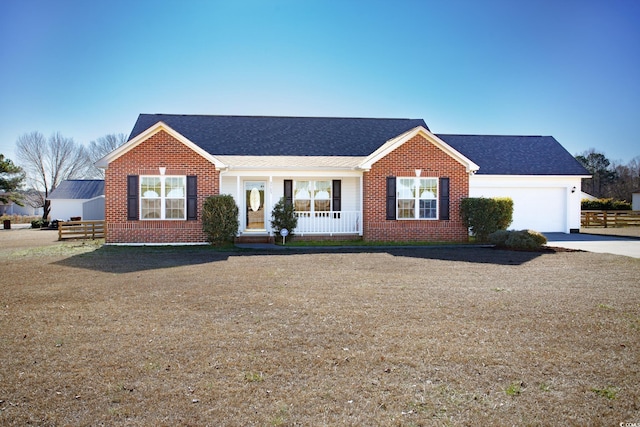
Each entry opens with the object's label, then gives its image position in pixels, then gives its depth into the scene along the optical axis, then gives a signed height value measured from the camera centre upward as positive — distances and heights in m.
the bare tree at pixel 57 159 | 51.59 +6.95
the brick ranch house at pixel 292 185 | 16.53 +1.14
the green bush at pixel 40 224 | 35.72 -0.88
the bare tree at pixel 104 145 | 58.12 +9.50
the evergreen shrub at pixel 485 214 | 17.22 -0.10
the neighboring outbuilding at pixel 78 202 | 36.88 +1.02
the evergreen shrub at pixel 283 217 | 17.09 -0.18
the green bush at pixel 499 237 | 15.91 -0.99
